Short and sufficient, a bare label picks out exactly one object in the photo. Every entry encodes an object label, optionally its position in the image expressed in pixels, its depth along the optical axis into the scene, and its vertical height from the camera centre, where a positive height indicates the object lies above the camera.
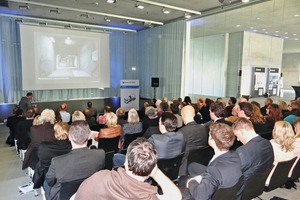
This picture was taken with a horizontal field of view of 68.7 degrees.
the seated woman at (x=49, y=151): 2.60 -0.86
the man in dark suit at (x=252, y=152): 2.35 -0.77
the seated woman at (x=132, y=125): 3.99 -0.84
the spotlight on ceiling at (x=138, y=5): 7.11 +2.48
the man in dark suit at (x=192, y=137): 3.15 -0.83
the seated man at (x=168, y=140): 2.71 -0.75
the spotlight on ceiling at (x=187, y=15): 8.41 +2.50
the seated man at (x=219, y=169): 1.82 -0.76
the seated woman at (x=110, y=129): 3.82 -0.88
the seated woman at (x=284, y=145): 2.79 -0.81
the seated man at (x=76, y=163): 2.07 -0.81
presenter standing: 7.67 -0.86
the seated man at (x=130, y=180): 1.26 -0.59
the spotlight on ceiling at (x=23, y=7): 7.45 +2.45
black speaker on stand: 10.22 -0.10
